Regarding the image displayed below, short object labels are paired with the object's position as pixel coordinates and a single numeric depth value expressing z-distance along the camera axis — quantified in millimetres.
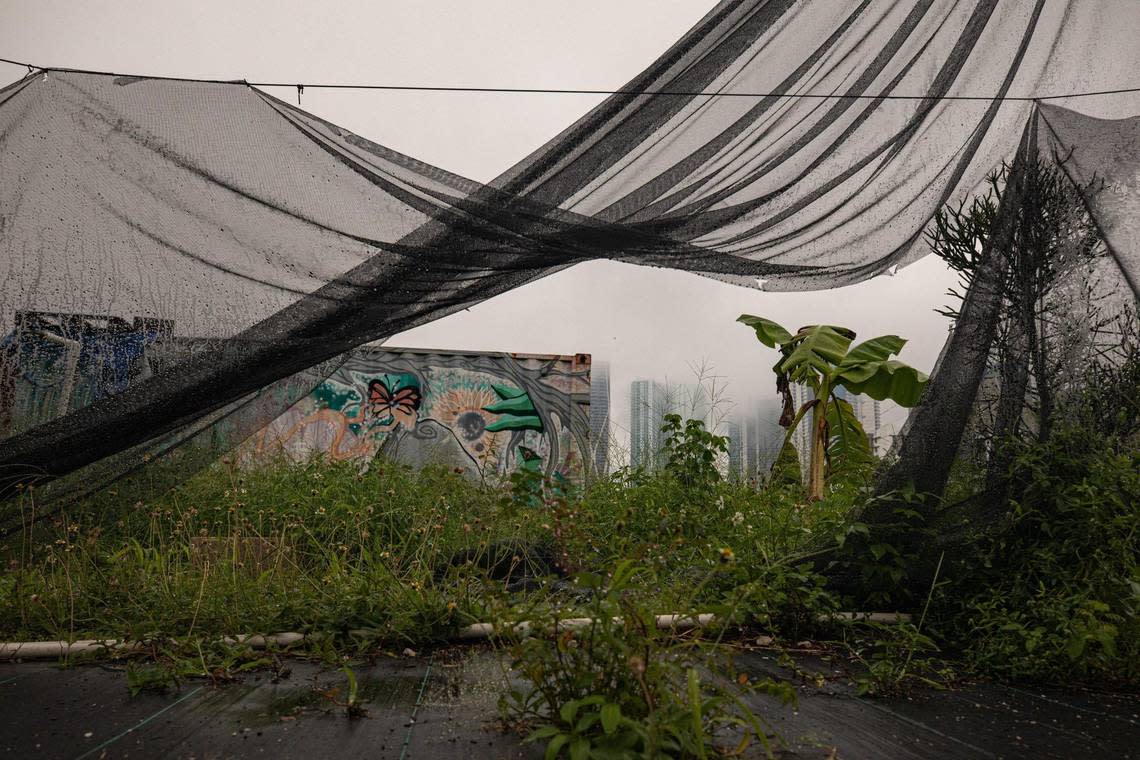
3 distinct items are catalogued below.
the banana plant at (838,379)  5126
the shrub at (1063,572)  2096
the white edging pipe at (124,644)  2279
